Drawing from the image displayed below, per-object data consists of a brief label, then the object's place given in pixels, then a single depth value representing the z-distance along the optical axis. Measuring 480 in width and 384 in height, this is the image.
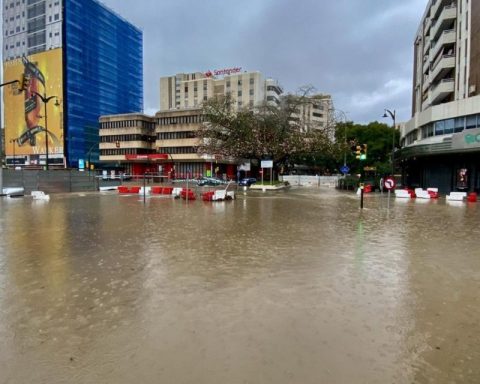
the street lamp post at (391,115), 36.19
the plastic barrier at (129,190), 34.17
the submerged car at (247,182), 56.36
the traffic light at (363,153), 22.31
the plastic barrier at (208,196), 24.79
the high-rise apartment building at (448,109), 31.73
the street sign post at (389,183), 21.91
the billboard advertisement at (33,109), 100.94
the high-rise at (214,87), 113.25
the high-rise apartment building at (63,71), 99.81
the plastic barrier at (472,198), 25.94
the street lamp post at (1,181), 27.20
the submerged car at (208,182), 58.83
